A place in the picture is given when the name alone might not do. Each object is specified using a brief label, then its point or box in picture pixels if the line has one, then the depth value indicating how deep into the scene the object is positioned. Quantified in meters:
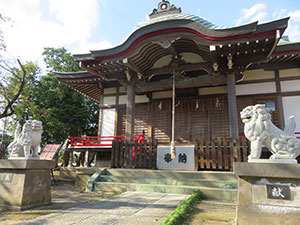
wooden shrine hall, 6.89
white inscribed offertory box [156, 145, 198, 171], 7.50
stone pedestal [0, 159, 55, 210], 4.37
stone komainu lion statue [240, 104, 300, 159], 3.26
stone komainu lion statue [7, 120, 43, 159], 4.83
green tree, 15.10
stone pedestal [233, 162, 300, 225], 2.90
